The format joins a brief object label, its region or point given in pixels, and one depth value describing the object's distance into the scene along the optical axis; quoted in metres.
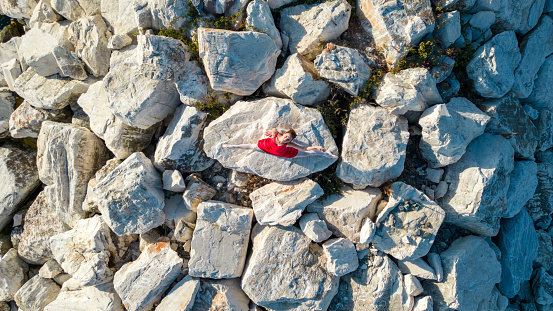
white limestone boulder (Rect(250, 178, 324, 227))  8.39
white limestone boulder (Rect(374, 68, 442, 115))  8.04
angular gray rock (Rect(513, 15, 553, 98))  9.31
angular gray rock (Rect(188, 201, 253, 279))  8.77
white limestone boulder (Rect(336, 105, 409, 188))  8.27
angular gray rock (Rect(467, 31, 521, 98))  8.62
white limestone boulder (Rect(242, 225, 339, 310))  8.49
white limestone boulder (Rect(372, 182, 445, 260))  8.27
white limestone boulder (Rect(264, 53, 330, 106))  8.27
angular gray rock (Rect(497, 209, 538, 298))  9.58
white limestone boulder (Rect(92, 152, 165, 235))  8.83
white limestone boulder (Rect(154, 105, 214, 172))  8.99
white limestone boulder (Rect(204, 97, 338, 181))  8.41
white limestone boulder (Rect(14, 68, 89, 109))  11.04
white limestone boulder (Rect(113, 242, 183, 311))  8.90
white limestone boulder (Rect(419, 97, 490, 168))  8.12
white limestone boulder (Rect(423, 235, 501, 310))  8.44
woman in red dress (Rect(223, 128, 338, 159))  7.92
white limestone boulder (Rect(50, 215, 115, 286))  9.34
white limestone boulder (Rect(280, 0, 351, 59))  8.55
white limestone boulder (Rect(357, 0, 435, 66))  8.18
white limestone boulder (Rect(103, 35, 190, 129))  8.73
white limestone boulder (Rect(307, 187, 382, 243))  8.41
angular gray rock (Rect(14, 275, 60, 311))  10.88
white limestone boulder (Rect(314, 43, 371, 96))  8.33
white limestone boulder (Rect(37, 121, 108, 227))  10.17
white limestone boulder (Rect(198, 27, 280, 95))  8.33
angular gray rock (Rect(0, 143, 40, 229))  11.85
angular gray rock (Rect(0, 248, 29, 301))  11.48
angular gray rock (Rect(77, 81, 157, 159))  9.73
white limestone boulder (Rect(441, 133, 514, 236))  8.45
